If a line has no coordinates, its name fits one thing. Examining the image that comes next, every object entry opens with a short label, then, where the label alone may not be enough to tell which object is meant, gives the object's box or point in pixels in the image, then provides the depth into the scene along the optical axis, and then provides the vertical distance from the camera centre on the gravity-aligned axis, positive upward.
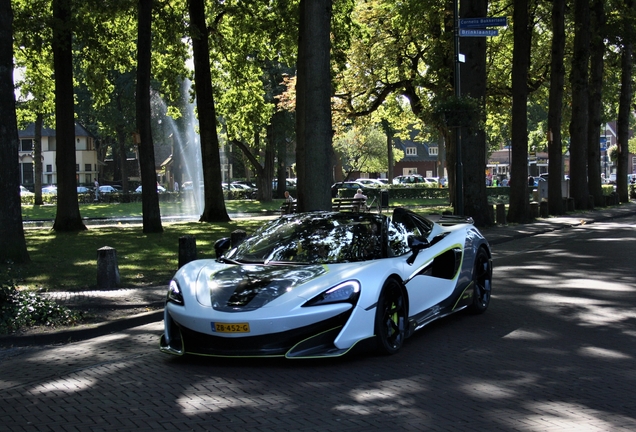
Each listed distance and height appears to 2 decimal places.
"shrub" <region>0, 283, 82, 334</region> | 9.30 -1.50
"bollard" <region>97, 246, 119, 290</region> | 12.70 -1.33
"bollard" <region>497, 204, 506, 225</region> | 27.61 -1.26
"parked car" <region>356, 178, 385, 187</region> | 78.74 +0.01
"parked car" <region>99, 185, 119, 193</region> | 79.62 +0.06
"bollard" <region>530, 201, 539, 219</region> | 31.55 -1.30
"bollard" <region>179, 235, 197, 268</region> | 13.88 -1.13
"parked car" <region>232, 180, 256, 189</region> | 82.19 +0.25
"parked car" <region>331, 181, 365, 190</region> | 68.09 -0.20
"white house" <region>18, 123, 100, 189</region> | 98.69 +4.56
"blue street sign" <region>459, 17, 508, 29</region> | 19.42 +3.96
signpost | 19.52 +3.72
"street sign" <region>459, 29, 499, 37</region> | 19.50 +3.71
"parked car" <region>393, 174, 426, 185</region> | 87.81 +0.16
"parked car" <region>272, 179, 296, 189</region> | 73.60 +0.01
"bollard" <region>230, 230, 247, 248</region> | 13.94 -0.90
